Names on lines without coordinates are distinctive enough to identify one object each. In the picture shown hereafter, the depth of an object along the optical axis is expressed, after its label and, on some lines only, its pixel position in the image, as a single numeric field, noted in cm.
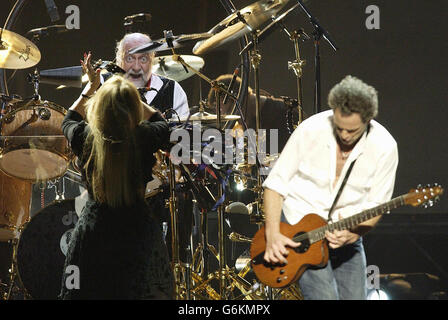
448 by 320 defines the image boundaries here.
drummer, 1166
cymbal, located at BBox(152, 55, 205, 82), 1305
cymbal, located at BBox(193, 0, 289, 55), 1045
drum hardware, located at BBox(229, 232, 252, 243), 1172
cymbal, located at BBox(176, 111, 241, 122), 975
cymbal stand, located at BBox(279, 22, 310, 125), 1126
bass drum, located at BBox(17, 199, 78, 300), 1034
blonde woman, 735
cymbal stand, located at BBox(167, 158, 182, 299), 966
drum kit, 1000
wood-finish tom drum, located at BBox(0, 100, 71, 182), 1109
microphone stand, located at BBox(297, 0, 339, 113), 1045
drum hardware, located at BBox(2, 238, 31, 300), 1035
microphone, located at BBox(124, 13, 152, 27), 1144
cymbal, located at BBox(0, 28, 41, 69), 1206
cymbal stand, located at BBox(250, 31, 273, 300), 1027
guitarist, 712
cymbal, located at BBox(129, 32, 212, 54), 1002
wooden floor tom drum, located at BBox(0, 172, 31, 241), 1161
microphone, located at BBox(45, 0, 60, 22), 1294
